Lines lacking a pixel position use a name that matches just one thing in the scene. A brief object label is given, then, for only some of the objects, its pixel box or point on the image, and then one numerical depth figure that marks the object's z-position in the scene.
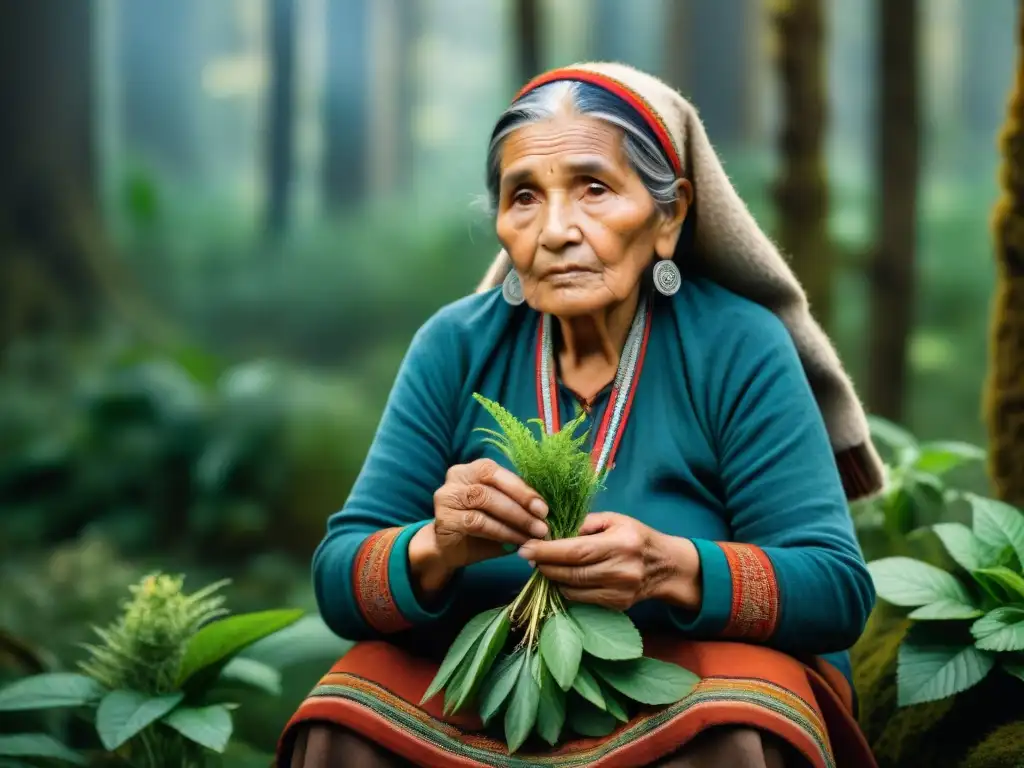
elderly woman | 2.19
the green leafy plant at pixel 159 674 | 2.90
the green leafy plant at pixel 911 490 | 3.38
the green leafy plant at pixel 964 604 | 2.65
